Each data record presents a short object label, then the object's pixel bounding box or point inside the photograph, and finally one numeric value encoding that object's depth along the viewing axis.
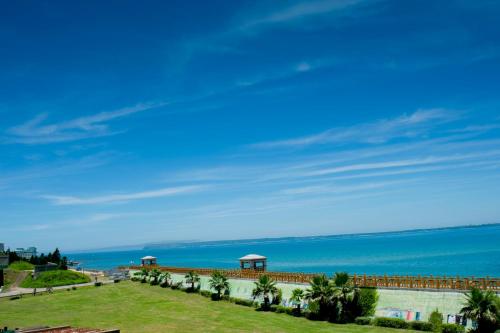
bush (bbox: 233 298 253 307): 41.94
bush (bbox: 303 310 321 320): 34.54
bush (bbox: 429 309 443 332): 27.12
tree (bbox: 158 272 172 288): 61.02
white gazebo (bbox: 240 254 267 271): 51.72
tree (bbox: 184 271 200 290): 54.40
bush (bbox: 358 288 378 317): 32.69
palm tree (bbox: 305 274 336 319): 33.91
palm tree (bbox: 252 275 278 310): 40.31
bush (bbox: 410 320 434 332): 27.45
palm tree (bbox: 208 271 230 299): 47.47
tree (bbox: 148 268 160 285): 63.53
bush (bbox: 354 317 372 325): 31.20
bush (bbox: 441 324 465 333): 25.97
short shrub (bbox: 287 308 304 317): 36.12
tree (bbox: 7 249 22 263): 94.69
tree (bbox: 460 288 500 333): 24.48
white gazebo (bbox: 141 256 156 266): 77.43
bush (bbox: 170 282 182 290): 57.45
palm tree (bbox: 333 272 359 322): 33.06
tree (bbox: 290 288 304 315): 36.58
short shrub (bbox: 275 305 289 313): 37.49
